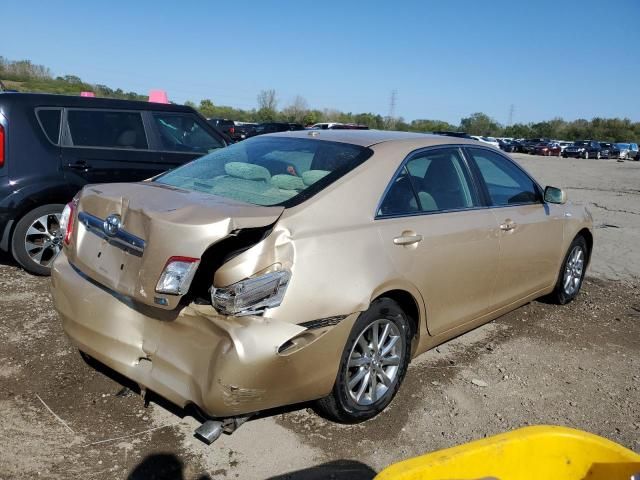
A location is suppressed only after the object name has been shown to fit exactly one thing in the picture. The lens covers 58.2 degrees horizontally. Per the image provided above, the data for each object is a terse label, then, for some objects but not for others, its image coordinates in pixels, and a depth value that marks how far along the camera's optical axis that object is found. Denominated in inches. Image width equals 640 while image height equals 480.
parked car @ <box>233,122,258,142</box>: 1143.0
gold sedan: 100.4
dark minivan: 210.8
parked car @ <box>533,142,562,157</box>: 2038.6
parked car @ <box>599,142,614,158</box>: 1999.3
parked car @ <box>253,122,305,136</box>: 1116.4
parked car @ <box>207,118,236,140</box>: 1140.9
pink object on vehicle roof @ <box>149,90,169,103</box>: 438.9
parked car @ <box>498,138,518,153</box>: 2064.5
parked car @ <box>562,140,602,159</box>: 1961.1
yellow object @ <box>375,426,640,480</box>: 68.5
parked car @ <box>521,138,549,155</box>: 2093.6
